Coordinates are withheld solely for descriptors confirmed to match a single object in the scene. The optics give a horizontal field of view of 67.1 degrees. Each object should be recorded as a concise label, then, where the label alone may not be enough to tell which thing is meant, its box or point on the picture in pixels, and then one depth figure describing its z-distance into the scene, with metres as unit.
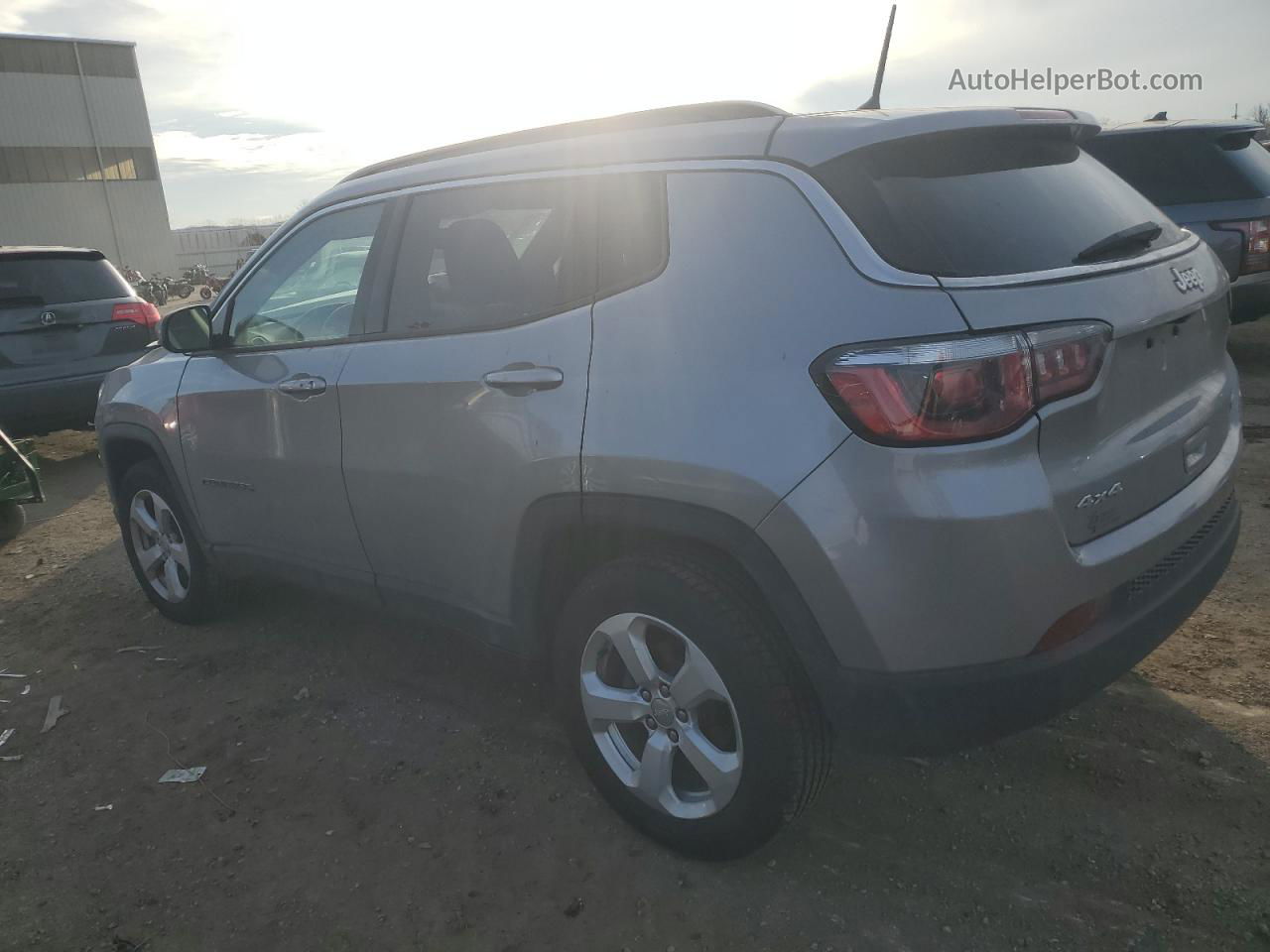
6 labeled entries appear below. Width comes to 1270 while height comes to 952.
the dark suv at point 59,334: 6.96
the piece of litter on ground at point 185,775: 3.17
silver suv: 1.94
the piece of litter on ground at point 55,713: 3.61
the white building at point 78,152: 37.94
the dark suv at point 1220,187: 6.57
